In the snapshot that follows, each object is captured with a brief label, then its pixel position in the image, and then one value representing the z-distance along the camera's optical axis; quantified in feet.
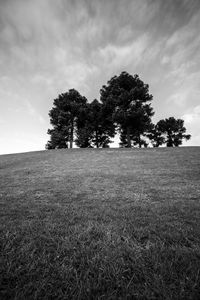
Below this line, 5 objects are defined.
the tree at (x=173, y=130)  137.90
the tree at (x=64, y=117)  88.17
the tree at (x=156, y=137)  139.99
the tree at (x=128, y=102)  73.77
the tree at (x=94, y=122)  85.46
